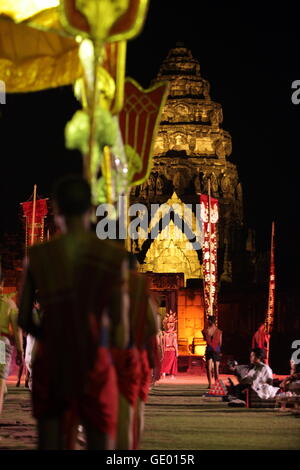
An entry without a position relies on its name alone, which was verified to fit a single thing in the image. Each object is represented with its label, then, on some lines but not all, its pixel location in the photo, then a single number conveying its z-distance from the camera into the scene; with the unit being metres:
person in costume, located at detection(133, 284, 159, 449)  7.27
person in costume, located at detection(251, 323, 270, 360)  26.94
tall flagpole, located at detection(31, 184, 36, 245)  32.09
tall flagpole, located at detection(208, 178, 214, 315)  34.55
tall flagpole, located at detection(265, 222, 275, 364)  34.53
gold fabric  9.09
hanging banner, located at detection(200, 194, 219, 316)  34.91
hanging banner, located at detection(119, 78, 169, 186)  11.01
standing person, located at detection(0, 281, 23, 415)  10.70
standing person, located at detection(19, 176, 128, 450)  5.32
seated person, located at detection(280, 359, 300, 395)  16.98
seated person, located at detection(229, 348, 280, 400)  17.22
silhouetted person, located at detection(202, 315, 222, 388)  23.30
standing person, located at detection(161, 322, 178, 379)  33.81
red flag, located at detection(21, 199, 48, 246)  35.84
